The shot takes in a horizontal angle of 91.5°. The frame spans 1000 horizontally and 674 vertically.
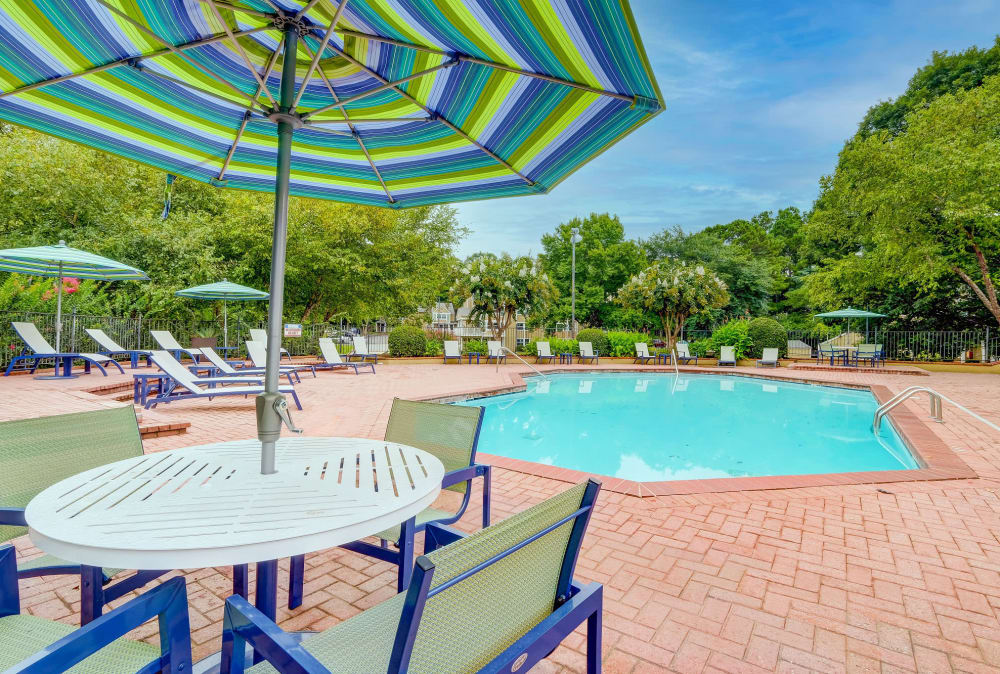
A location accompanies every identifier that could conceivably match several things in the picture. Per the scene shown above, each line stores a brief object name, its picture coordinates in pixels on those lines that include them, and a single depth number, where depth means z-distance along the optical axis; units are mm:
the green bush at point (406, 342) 17578
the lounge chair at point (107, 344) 9773
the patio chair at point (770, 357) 16406
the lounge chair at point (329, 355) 12366
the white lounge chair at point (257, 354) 9609
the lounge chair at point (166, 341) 10364
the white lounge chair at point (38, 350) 8531
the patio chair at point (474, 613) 909
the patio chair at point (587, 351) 17584
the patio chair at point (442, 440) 2281
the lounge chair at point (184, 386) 6215
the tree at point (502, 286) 17766
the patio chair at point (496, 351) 17234
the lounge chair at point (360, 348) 14141
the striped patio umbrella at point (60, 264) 8031
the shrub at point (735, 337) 17625
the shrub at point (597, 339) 18938
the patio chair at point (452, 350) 16750
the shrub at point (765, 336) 17469
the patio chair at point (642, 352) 17453
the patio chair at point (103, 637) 915
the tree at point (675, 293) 17688
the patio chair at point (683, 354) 17656
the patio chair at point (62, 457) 1568
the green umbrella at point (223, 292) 11883
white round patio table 1113
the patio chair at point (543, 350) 17875
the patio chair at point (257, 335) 12422
